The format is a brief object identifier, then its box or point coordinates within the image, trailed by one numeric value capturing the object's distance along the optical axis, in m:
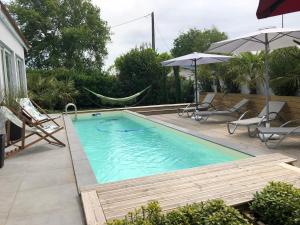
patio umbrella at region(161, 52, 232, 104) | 8.62
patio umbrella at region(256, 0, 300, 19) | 1.54
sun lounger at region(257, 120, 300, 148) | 4.77
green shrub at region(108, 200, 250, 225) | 1.96
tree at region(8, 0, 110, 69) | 20.92
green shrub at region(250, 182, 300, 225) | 2.11
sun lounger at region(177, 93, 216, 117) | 9.69
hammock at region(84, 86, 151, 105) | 12.10
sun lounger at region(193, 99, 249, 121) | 7.92
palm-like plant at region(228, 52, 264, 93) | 8.28
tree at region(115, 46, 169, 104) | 13.42
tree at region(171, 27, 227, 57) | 24.72
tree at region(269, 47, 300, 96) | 6.90
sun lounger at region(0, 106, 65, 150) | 4.72
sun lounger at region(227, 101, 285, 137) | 5.87
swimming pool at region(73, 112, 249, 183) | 4.77
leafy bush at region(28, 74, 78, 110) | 11.83
